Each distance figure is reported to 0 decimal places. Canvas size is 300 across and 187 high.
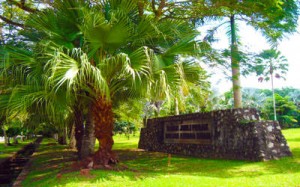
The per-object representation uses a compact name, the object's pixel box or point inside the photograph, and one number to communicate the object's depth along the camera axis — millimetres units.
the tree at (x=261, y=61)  7901
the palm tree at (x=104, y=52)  5712
